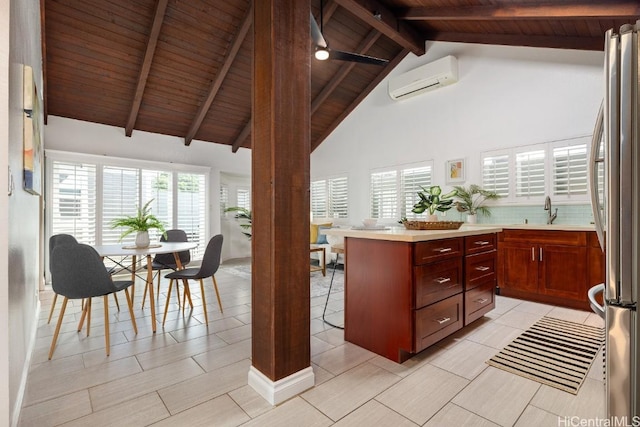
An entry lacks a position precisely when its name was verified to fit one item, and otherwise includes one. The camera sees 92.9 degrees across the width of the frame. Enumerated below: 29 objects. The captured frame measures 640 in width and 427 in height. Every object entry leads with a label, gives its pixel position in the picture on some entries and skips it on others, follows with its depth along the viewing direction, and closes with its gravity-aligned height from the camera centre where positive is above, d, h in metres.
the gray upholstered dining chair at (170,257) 3.74 -0.51
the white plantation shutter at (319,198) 7.09 +0.43
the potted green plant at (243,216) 6.77 +0.03
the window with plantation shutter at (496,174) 4.27 +0.59
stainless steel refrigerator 0.92 -0.03
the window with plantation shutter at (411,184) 5.16 +0.55
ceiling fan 3.02 +1.84
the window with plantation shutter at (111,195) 4.73 +0.40
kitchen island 2.07 -0.53
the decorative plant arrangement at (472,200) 4.41 +0.23
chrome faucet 3.86 +0.03
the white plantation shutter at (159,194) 5.54 +0.45
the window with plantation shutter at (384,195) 5.62 +0.41
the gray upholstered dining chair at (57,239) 2.67 -0.19
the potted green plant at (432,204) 2.70 +0.10
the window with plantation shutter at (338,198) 6.59 +0.42
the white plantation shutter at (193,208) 5.97 +0.20
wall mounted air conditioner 4.70 +2.26
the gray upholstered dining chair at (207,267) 2.85 -0.47
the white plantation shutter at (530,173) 3.98 +0.55
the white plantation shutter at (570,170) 3.66 +0.55
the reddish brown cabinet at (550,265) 3.11 -0.56
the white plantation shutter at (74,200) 4.69 +0.30
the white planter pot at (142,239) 3.11 -0.22
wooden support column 1.70 +0.10
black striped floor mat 1.94 -1.02
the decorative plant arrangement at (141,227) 3.06 -0.09
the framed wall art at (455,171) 4.69 +0.70
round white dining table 2.71 -0.30
